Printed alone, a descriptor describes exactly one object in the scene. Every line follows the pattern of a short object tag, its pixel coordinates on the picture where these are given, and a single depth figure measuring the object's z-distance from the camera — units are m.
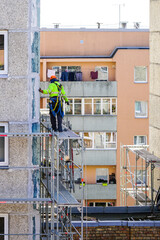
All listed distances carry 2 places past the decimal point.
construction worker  22.42
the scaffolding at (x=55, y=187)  20.03
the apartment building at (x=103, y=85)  64.81
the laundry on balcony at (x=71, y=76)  64.69
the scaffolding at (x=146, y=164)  33.53
